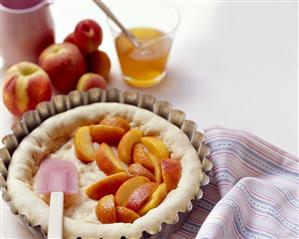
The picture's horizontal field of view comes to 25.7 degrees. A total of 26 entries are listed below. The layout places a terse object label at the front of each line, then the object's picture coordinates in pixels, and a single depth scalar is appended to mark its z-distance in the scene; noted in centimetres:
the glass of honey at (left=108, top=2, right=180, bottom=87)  96
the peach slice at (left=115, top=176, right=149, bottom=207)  75
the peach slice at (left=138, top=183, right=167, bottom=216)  75
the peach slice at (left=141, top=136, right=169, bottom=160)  81
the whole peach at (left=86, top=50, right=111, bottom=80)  98
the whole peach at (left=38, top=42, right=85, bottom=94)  95
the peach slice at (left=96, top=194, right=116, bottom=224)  73
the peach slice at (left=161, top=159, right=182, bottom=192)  78
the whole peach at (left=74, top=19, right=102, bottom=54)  98
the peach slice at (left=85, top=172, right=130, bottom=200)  77
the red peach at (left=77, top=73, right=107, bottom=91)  93
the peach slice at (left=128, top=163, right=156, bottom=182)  79
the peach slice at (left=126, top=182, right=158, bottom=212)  75
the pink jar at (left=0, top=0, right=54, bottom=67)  96
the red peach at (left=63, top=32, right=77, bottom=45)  99
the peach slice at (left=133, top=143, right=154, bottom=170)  80
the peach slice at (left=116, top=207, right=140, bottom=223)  73
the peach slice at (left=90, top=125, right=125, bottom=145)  84
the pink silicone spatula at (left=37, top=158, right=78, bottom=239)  71
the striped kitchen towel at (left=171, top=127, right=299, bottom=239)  72
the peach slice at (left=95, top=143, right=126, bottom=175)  80
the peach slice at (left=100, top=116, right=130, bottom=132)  85
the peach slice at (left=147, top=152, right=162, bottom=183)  79
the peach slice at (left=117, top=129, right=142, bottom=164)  82
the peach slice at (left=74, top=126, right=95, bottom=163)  82
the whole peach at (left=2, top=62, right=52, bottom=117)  90
